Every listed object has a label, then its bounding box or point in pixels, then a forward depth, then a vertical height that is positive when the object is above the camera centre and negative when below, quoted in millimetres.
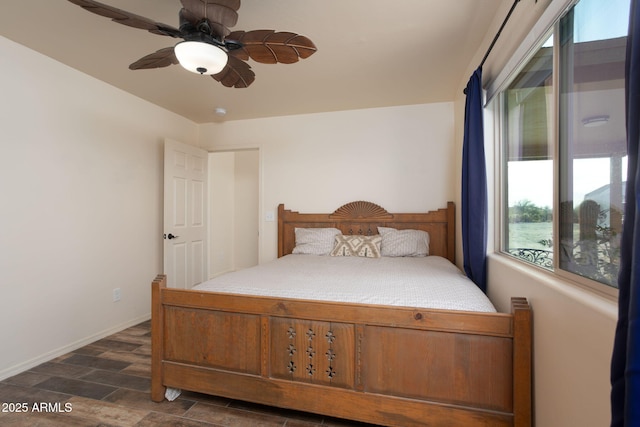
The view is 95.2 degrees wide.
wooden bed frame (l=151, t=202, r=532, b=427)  1341 -744
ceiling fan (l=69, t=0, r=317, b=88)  1320 +884
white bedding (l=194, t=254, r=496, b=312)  1529 -433
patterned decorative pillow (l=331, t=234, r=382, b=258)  3000 -339
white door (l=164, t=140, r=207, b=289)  3248 -7
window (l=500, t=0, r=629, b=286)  915 +281
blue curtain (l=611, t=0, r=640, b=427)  542 -65
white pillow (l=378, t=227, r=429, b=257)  3016 -308
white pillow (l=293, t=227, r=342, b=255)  3223 -303
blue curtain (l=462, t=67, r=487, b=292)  2035 +217
